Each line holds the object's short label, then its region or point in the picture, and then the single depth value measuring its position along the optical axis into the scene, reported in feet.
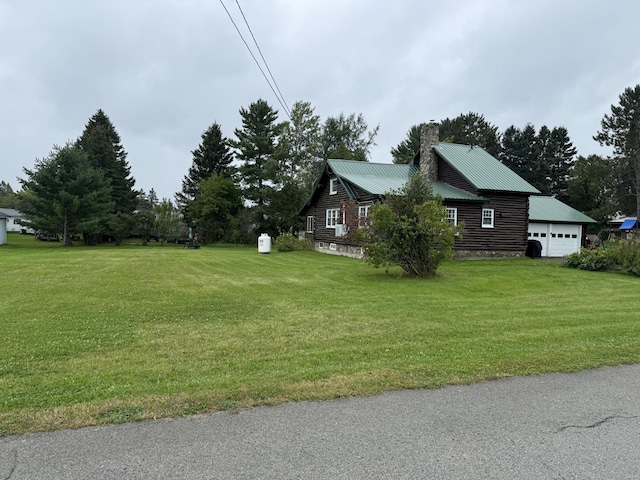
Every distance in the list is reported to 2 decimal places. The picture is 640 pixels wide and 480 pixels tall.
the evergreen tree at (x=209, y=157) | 181.16
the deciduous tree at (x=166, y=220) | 141.28
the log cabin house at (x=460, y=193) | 74.28
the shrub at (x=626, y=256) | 52.34
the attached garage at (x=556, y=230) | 86.12
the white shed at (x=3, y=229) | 130.62
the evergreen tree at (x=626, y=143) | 132.29
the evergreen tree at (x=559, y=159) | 205.77
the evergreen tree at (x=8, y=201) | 276.78
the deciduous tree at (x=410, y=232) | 45.06
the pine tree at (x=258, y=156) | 138.51
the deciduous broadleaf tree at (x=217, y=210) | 136.46
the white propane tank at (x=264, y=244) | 84.79
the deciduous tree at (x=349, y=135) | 159.74
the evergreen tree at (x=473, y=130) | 205.72
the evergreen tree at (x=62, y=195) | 116.37
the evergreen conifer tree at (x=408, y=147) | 184.27
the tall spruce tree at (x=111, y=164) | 159.84
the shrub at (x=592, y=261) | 56.44
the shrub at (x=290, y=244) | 95.40
